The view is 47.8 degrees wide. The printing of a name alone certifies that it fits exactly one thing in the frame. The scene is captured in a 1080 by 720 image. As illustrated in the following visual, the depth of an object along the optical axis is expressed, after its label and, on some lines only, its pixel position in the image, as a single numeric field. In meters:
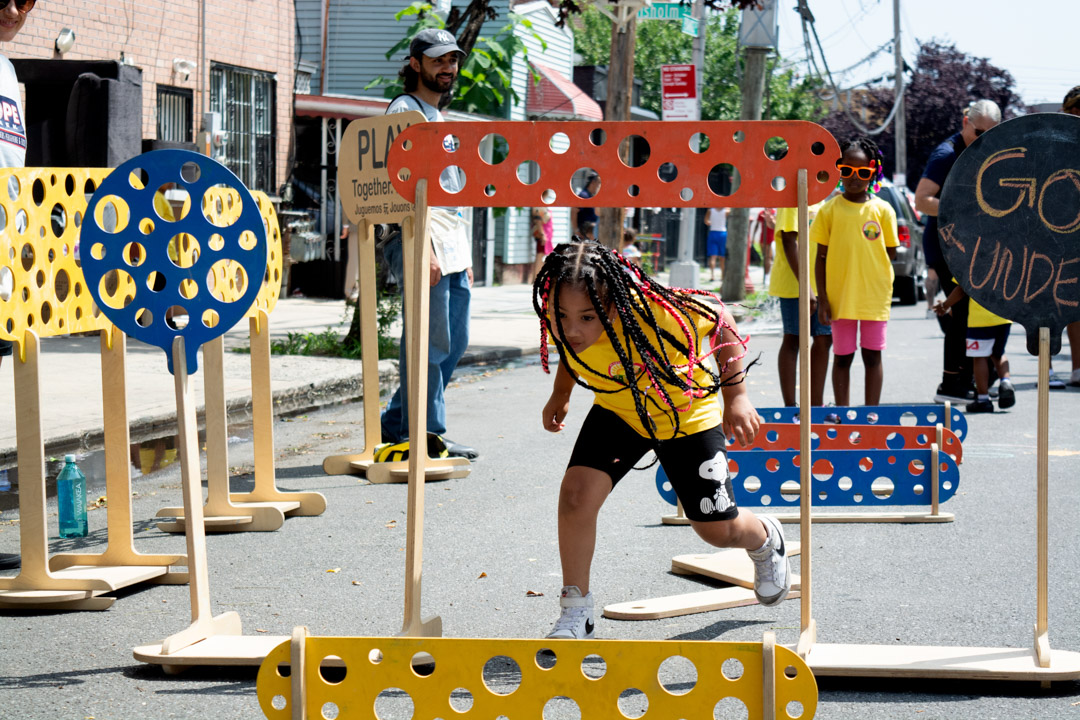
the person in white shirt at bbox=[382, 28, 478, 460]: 6.66
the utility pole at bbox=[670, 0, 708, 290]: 20.06
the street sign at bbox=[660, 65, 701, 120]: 17.30
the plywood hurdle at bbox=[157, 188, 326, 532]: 5.34
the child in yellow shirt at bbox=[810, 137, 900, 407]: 7.61
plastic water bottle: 5.32
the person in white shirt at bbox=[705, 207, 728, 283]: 25.94
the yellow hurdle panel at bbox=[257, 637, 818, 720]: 2.93
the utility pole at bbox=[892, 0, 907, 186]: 38.94
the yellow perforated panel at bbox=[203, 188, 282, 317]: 5.39
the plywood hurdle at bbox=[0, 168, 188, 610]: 4.39
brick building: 13.57
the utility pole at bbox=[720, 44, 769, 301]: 20.03
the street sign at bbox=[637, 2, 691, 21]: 16.31
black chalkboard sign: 3.70
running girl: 3.62
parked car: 19.75
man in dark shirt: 8.48
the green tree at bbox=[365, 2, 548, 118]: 13.13
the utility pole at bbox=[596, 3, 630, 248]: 14.81
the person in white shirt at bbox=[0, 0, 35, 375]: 4.80
